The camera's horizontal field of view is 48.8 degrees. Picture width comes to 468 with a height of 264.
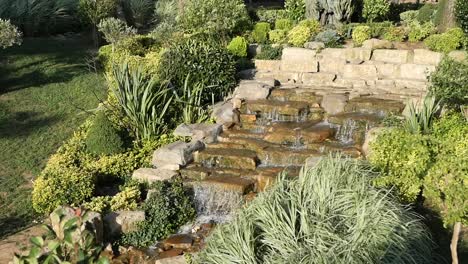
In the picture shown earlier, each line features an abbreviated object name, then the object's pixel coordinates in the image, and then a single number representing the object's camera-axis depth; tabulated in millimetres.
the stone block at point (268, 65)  13320
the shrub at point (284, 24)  15148
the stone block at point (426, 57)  12070
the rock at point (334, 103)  10711
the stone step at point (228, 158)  9398
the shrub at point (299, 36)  13719
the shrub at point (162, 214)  7812
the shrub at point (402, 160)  7492
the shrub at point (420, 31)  13320
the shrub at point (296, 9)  15836
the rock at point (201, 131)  10242
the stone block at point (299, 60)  12828
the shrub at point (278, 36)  14398
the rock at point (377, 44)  13094
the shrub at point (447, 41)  12078
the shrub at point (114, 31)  14781
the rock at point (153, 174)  8992
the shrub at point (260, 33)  14789
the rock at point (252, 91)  11641
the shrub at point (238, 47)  13703
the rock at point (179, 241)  7628
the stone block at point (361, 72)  12203
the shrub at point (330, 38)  13648
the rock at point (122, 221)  7828
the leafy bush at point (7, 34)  12516
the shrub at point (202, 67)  11570
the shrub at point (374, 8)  14773
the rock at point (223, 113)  10969
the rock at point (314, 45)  13406
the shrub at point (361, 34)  13453
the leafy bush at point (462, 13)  12453
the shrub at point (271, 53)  13703
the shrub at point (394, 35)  13383
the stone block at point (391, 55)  12336
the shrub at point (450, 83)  8562
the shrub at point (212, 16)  14398
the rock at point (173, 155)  9508
